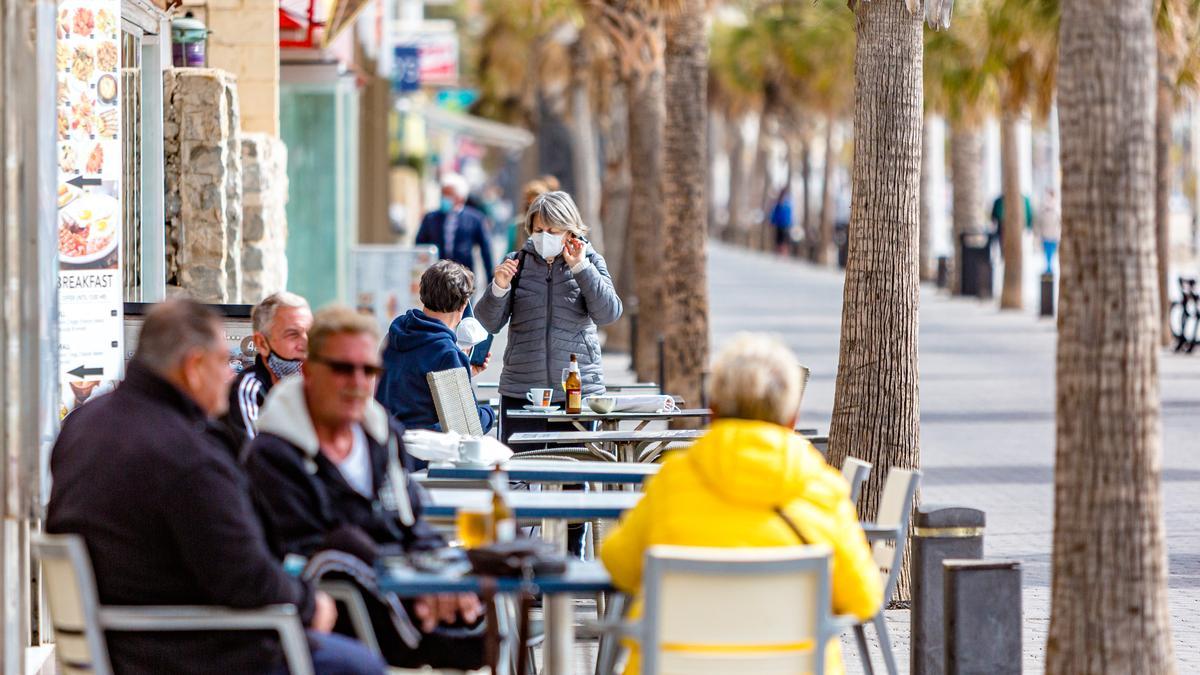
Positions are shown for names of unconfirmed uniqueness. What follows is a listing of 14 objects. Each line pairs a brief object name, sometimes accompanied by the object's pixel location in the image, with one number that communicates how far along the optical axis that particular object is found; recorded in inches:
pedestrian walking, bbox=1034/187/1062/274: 2699.3
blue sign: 2496.3
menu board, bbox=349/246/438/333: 1416.1
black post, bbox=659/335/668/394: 1248.2
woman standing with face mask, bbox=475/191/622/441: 776.9
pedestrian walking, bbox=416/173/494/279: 1450.5
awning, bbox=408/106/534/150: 3095.5
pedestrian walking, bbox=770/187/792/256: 4635.8
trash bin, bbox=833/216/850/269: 3959.2
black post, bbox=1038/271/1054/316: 2292.1
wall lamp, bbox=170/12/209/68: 989.8
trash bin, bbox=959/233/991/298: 2736.2
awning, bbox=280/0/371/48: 1326.3
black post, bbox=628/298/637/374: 1530.5
